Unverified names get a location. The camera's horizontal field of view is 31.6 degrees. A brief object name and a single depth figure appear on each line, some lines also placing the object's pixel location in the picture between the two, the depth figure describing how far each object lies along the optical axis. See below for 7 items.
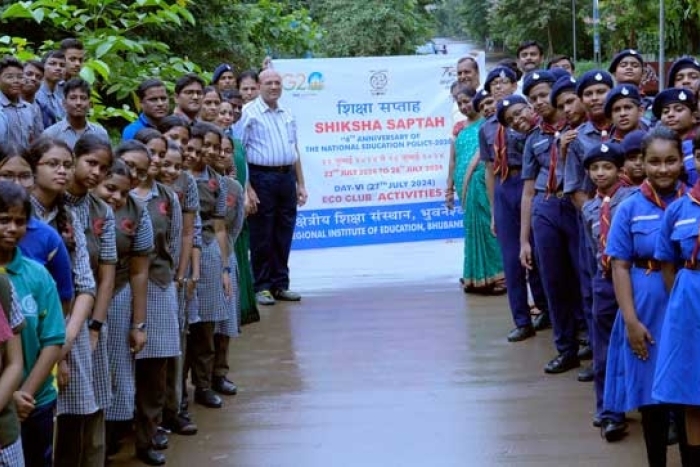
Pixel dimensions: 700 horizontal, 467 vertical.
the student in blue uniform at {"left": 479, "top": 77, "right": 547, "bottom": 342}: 8.24
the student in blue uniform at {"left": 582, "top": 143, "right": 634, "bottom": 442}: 5.77
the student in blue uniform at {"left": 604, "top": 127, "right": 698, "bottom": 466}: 5.00
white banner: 12.53
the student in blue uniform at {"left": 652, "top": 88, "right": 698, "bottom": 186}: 5.92
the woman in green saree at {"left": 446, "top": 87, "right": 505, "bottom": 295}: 10.03
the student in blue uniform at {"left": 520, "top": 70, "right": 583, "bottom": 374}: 7.19
